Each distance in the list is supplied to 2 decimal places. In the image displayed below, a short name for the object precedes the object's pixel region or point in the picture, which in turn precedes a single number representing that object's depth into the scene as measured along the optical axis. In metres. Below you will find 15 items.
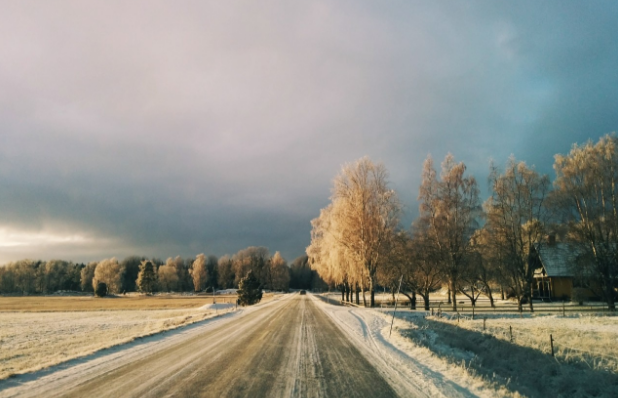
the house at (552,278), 44.75
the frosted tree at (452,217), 32.31
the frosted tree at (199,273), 141.25
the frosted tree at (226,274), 155.12
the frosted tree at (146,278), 123.88
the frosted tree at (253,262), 135.38
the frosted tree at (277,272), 135.75
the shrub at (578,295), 36.73
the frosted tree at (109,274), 130.75
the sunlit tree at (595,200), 30.50
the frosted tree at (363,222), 35.41
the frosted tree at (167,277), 147.38
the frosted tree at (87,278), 149.50
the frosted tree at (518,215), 32.41
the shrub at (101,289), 111.94
